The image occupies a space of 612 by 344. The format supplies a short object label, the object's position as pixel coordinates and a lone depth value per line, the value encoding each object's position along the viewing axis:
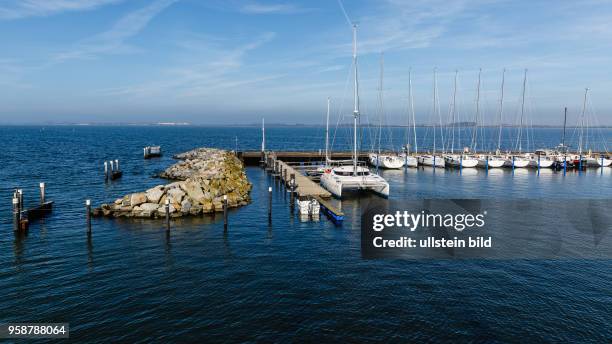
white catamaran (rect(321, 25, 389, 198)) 41.31
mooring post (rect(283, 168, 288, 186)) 48.12
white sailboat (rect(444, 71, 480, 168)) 72.88
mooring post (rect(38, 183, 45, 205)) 34.56
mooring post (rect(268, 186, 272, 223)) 31.94
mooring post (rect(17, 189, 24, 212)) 29.48
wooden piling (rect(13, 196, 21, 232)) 27.73
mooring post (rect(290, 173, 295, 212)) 36.47
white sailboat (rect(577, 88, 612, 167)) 76.50
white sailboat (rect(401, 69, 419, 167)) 73.47
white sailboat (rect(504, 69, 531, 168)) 73.46
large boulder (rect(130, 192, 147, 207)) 33.50
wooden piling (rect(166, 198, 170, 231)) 27.01
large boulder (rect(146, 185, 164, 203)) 33.84
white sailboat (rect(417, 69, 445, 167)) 74.94
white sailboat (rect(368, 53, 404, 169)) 71.88
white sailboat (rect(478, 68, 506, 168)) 73.75
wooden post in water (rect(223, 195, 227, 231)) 29.44
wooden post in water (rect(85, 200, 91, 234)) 26.97
